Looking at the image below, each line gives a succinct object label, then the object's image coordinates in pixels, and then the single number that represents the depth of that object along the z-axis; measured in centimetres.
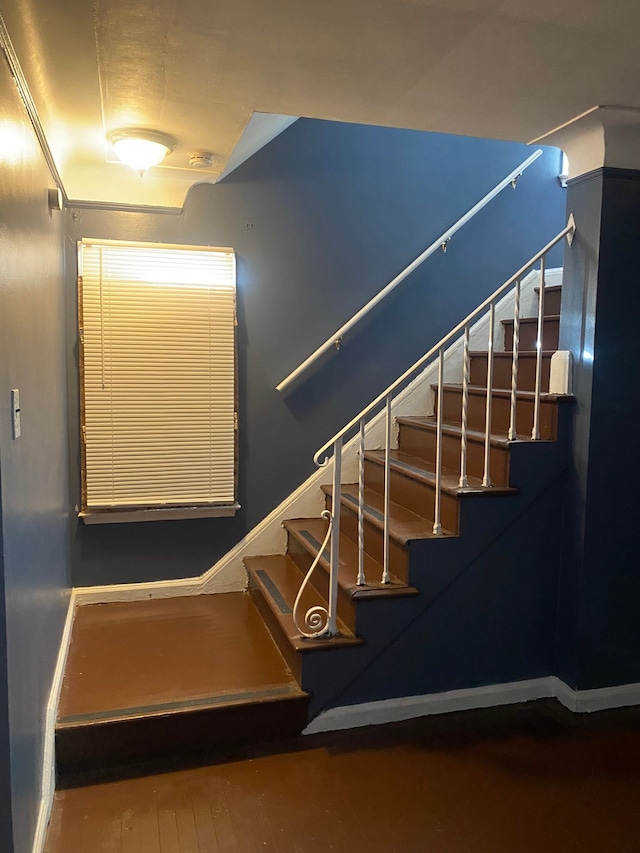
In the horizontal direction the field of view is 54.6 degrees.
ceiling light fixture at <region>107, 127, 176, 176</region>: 245
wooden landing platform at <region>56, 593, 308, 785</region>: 217
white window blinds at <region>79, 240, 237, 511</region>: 301
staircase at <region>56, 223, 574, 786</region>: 223
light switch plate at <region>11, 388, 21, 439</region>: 158
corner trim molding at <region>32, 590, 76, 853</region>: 177
